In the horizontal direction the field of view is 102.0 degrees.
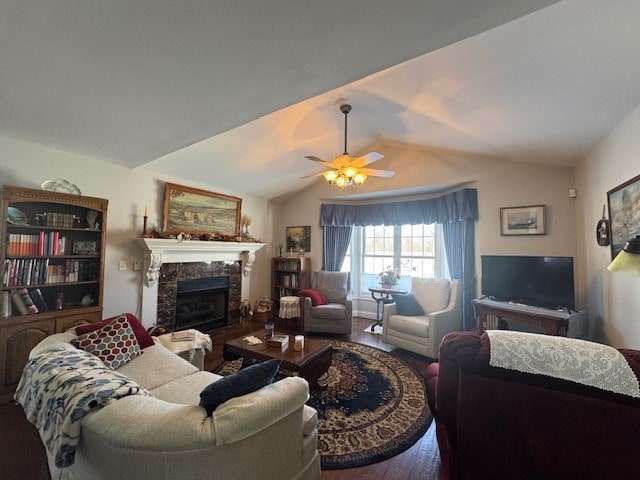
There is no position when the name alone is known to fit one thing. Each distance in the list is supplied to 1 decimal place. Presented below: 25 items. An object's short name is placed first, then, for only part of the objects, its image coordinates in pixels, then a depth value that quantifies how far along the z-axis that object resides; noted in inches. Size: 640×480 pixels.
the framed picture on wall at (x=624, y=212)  73.1
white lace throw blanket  38.6
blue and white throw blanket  39.2
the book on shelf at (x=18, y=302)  92.9
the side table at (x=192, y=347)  97.9
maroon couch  38.8
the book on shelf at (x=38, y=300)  97.5
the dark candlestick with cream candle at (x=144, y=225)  132.7
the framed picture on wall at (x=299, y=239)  214.1
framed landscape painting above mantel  146.3
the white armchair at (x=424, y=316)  124.3
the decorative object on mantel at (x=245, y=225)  189.4
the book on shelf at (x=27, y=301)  94.1
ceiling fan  107.7
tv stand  104.4
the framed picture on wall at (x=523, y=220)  131.1
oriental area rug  69.7
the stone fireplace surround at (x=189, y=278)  145.3
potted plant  178.7
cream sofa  36.3
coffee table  87.9
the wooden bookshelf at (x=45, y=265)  89.4
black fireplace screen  156.8
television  115.3
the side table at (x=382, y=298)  168.2
